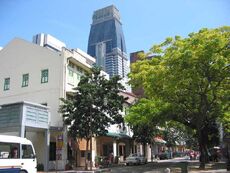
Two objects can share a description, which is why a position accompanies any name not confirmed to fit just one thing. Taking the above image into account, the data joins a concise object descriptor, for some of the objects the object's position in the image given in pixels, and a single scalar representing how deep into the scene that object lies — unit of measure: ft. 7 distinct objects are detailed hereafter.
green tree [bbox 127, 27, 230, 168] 69.21
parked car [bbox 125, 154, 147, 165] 122.21
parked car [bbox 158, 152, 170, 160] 189.26
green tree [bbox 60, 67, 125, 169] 94.48
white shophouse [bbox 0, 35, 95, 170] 87.20
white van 51.63
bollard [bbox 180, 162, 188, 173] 58.44
